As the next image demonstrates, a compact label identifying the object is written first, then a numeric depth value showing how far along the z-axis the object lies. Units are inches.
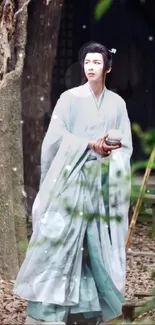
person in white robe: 241.4
